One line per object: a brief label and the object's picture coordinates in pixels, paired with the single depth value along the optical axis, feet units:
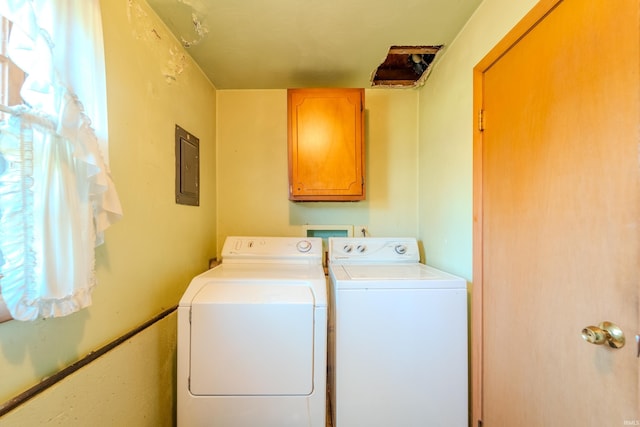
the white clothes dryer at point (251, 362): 3.71
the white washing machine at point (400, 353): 3.97
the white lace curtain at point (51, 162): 2.01
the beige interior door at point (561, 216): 2.18
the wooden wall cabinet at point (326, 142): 5.98
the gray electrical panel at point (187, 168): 5.01
